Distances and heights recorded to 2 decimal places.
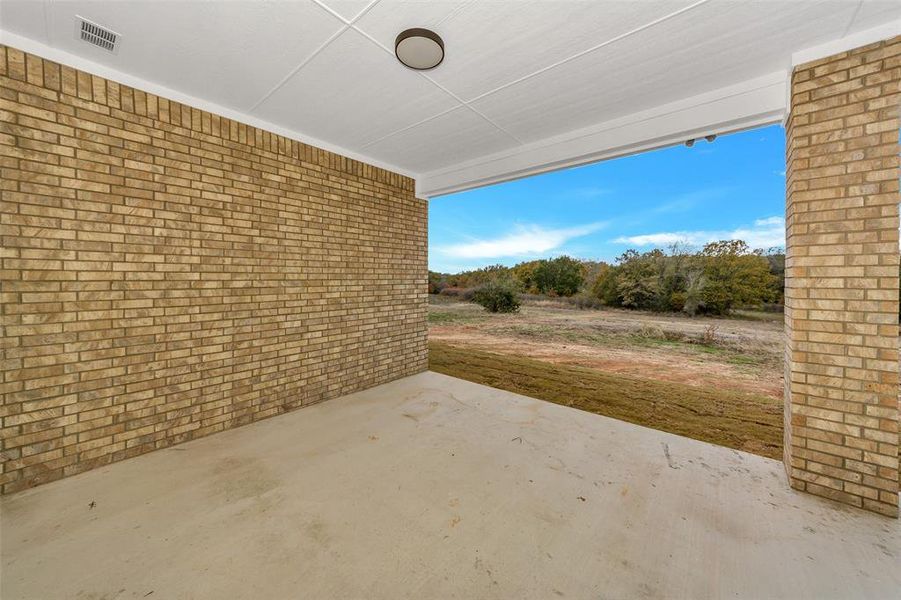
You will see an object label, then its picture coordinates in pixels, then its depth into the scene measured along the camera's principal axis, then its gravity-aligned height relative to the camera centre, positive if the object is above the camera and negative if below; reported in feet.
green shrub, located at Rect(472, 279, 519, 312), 38.01 -0.34
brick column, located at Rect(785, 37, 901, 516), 6.64 +0.27
